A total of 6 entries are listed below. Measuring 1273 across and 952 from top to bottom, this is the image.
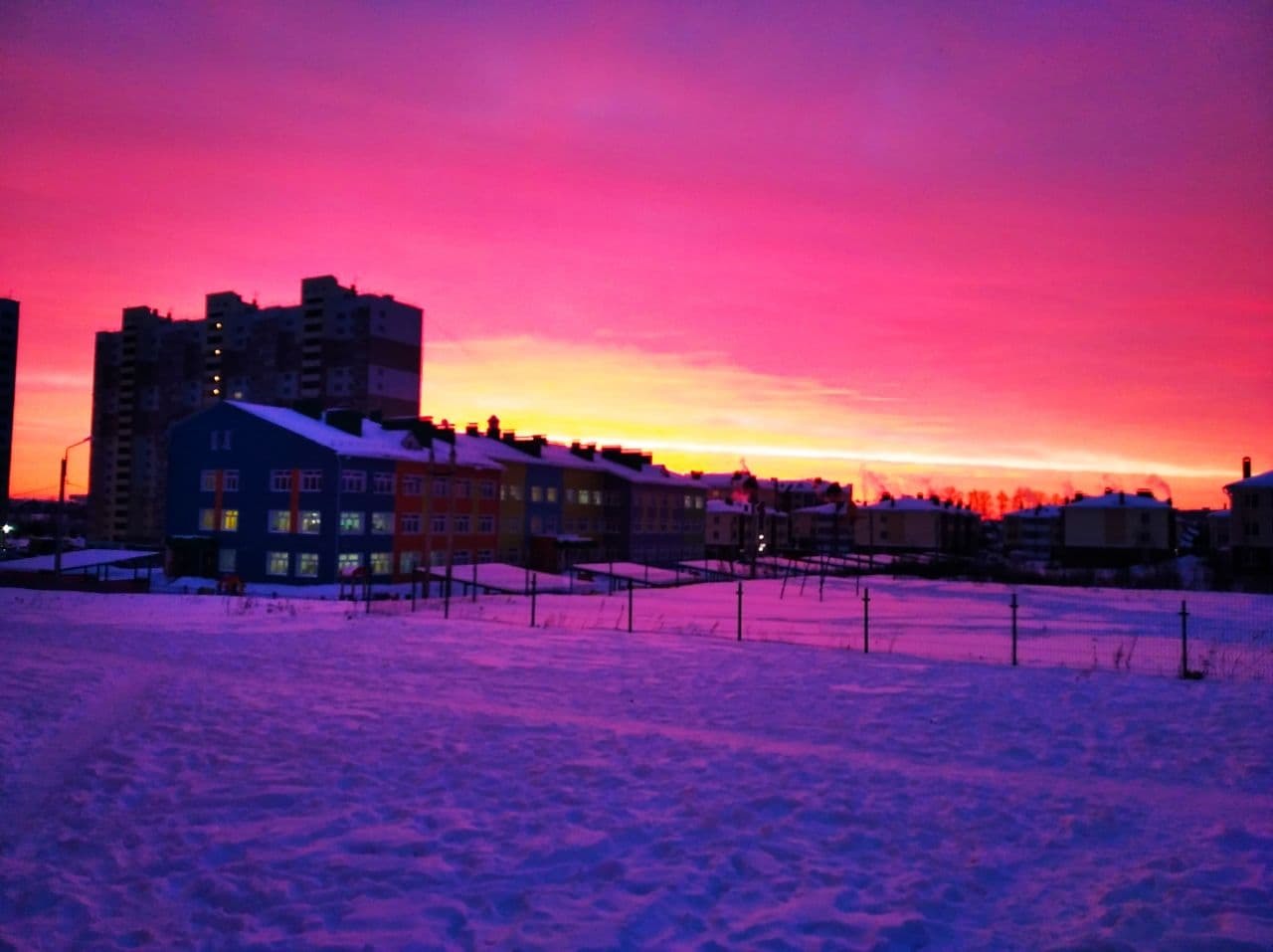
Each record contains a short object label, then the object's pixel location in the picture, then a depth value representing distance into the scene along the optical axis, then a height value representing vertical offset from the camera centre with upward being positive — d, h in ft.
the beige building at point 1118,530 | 332.39 +2.43
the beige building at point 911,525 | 423.23 +3.28
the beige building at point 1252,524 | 248.52 +4.26
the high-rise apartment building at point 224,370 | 401.29 +68.45
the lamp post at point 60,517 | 150.71 -0.37
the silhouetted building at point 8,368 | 457.68 +72.81
